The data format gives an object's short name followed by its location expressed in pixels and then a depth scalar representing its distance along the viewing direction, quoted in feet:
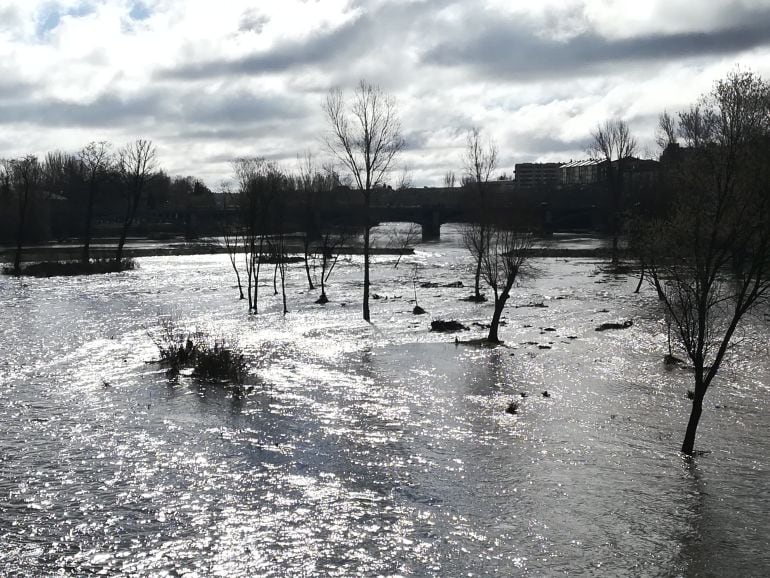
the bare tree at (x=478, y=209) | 178.19
